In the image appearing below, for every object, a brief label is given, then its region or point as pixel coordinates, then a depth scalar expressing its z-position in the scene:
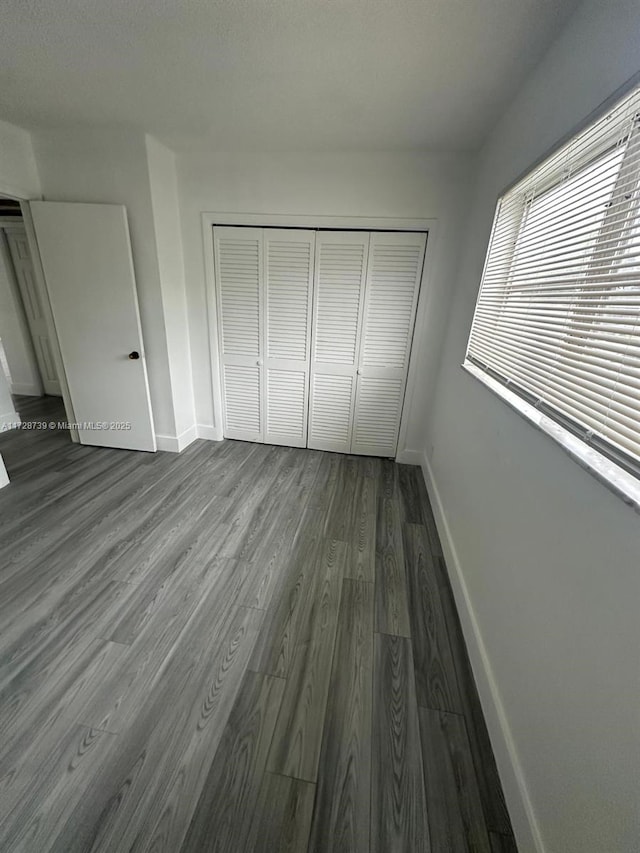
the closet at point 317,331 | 2.52
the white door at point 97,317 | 2.41
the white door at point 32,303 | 3.73
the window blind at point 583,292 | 0.77
